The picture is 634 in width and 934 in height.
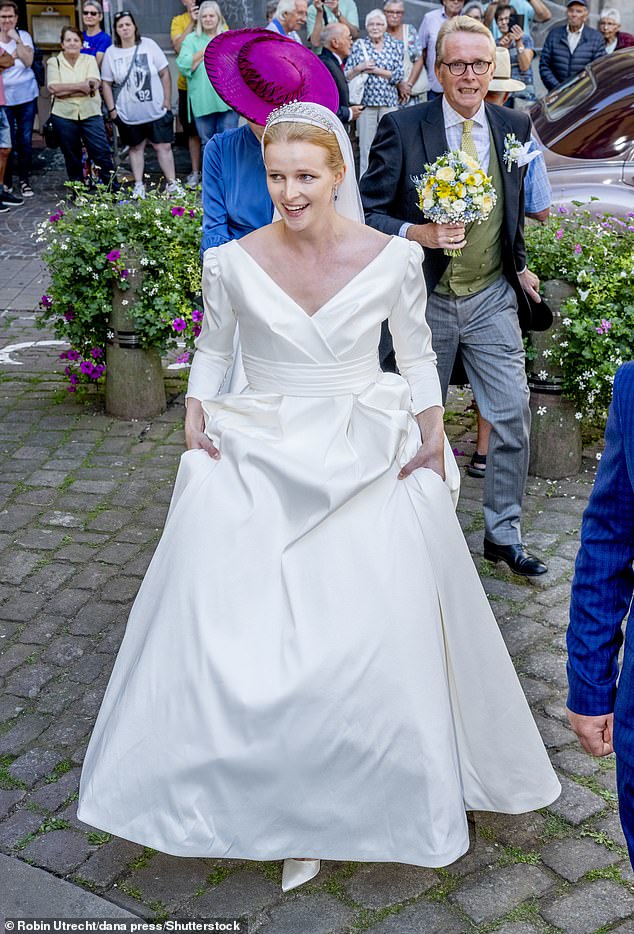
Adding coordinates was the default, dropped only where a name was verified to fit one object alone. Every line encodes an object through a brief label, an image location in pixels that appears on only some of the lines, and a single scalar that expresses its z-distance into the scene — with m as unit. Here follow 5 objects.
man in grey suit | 4.94
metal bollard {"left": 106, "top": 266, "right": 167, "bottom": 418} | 7.21
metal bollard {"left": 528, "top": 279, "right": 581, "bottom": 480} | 6.28
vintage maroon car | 8.76
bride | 3.16
